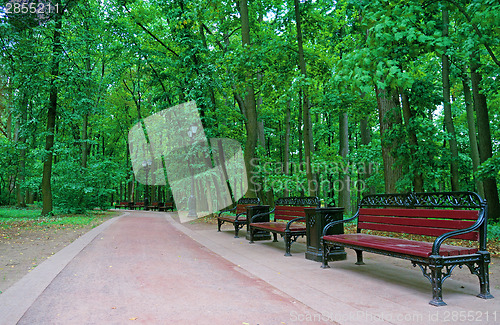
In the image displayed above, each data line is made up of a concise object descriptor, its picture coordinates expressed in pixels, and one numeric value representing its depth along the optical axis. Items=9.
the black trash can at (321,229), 6.09
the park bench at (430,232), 3.76
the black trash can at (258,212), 9.07
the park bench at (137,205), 33.16
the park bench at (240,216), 9.91
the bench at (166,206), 28.47
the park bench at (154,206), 30.43
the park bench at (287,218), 6.84
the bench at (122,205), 33.94
